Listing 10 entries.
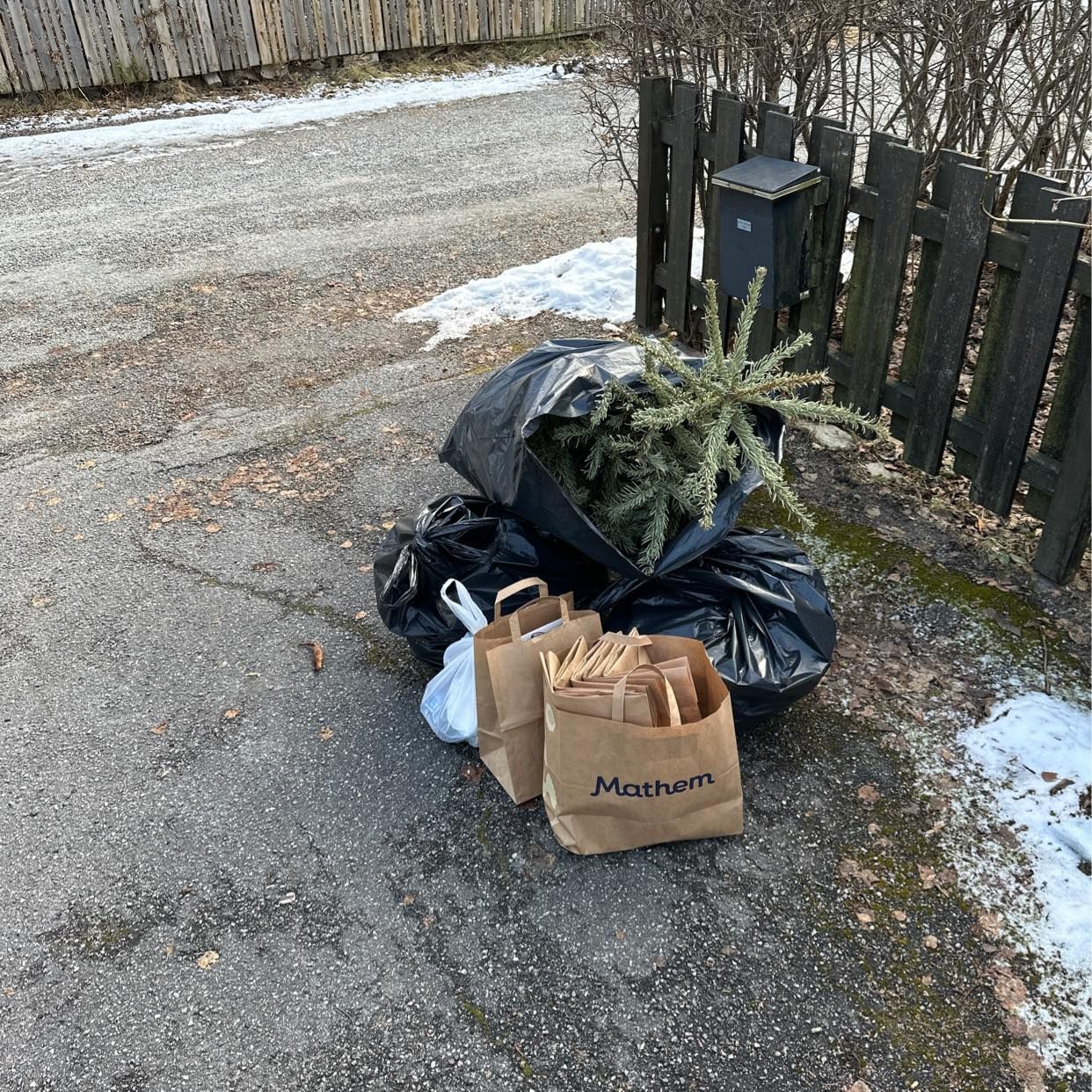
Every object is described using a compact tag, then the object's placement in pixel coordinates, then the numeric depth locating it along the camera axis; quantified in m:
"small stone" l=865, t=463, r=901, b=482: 3.86
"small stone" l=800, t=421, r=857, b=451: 4.09
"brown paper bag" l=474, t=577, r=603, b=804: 2.37
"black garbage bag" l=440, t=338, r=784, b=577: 2.62
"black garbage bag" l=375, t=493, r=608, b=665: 2.84
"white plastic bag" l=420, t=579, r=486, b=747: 2.65
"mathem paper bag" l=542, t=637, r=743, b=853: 2.18
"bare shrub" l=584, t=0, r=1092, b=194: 4.30
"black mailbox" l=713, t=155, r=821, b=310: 3.61
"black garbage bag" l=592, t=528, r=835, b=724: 2.56
